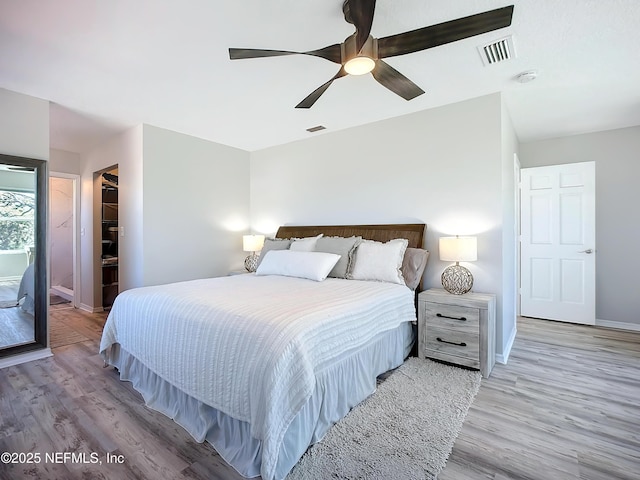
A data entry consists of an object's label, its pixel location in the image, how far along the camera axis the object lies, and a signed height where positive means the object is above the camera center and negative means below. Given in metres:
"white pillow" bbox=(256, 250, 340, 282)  3.06 -0.28
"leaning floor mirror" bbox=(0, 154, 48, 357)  3.03 -0.21
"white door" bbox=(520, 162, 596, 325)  4.03 -0.08
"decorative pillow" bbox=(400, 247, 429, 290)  3.04 -0.29
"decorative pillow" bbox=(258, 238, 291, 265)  3.92 -0.10
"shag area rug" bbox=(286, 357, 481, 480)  1.56 -1.17
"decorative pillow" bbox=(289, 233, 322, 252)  3.60 -0.09
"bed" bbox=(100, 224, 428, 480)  1.49 -0.68
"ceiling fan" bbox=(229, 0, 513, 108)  1.49 +1.07
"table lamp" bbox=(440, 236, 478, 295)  2.79 -0.19
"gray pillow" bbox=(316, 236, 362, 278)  3.26 -0.13
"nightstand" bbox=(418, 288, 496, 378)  2.59 -0.80
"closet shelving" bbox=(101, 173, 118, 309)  4.96 -0.01
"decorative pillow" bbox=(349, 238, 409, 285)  2.98 -0.24
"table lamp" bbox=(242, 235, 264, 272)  4.58 -0.11
